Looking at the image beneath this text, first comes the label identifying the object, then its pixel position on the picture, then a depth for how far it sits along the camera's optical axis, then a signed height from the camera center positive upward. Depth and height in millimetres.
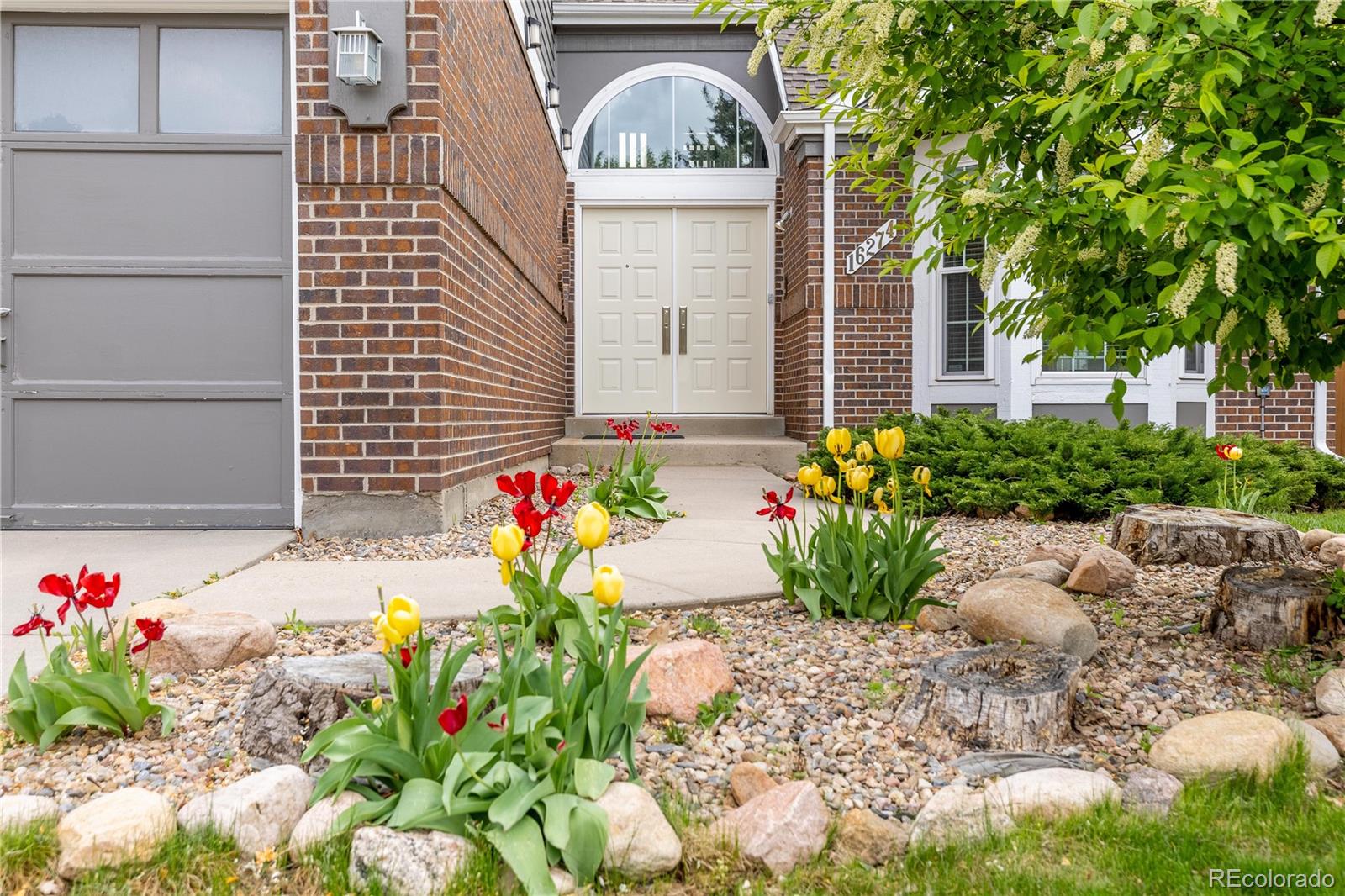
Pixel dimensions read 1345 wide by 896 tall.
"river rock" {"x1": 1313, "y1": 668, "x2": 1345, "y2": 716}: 2439 -695
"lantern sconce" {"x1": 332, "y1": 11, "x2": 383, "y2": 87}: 4352 +1749
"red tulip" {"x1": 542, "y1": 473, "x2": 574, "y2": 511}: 2197 -155
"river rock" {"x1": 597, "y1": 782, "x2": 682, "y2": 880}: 1765 -786
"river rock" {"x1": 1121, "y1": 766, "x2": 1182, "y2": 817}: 1972 -779
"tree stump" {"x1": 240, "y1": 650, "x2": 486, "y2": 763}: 2109 -639
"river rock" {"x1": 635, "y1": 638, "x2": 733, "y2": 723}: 2367 -651
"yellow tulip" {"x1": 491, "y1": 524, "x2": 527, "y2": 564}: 1929 -237
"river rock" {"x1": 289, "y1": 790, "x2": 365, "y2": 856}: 1779 -765
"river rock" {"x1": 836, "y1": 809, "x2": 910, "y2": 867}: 1836 -820
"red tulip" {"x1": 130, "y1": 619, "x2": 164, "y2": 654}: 2107 -464
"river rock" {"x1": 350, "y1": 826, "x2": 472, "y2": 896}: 1667 -785
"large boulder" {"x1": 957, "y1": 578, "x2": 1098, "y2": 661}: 2807 -575
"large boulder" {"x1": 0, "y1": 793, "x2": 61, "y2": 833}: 1808 -760
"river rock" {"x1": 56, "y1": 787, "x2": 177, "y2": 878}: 1718 -759
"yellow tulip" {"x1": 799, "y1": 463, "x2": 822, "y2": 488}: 2957 -146
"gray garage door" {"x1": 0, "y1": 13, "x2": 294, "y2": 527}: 4750 +776
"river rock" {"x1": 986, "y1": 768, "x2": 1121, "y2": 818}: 1925 -761
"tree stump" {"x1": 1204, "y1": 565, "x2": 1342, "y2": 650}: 2896 -573
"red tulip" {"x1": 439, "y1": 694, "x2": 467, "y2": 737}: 1578 -500
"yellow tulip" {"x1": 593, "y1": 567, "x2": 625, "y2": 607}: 1803 -305
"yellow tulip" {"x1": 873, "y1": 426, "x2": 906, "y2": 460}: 2840 -37
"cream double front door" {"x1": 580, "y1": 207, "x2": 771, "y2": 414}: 10195 +1306
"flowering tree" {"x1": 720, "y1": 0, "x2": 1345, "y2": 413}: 1959 +713
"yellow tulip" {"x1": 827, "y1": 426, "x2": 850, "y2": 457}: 3004 -34
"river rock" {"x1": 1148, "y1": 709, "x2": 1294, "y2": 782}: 2086 -723
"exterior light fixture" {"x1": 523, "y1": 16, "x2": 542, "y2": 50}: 7504 +3241
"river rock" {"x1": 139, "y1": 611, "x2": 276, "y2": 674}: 2625 -620
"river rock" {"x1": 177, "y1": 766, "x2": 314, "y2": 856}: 1798 -750
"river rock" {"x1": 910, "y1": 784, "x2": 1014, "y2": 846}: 1869 -792
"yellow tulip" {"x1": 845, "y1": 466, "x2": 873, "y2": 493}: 2889 -152
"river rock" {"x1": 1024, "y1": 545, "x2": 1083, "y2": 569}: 4078 -554
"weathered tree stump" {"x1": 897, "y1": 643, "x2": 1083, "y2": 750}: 2258 -668
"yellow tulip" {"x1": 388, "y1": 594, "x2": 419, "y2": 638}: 1629 -330
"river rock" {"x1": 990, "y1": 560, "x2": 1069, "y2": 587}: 3771 -579
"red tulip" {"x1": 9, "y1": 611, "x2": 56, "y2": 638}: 2074 -448
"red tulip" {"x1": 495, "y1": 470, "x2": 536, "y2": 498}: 2188 -134
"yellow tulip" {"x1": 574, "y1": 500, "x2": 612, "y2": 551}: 1899 -200
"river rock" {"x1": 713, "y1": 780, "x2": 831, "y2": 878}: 1797 -786
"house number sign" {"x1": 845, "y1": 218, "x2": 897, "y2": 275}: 8414 +1653
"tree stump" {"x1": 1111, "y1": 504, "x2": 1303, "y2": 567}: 4074 -486
